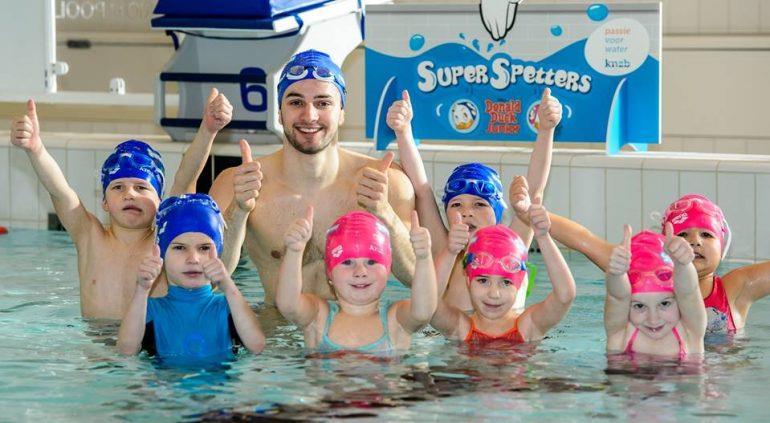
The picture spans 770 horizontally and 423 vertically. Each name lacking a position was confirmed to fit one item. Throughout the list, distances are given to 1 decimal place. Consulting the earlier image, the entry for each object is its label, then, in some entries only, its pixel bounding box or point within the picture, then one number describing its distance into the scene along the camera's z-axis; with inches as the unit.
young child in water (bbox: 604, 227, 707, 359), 189.6
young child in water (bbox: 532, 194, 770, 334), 216.4
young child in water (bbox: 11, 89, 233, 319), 220.5
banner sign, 306.7
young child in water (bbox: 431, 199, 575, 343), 192.2
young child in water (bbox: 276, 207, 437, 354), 191.2
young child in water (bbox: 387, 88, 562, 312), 223.9
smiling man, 217.9
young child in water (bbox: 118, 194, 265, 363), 193.9
